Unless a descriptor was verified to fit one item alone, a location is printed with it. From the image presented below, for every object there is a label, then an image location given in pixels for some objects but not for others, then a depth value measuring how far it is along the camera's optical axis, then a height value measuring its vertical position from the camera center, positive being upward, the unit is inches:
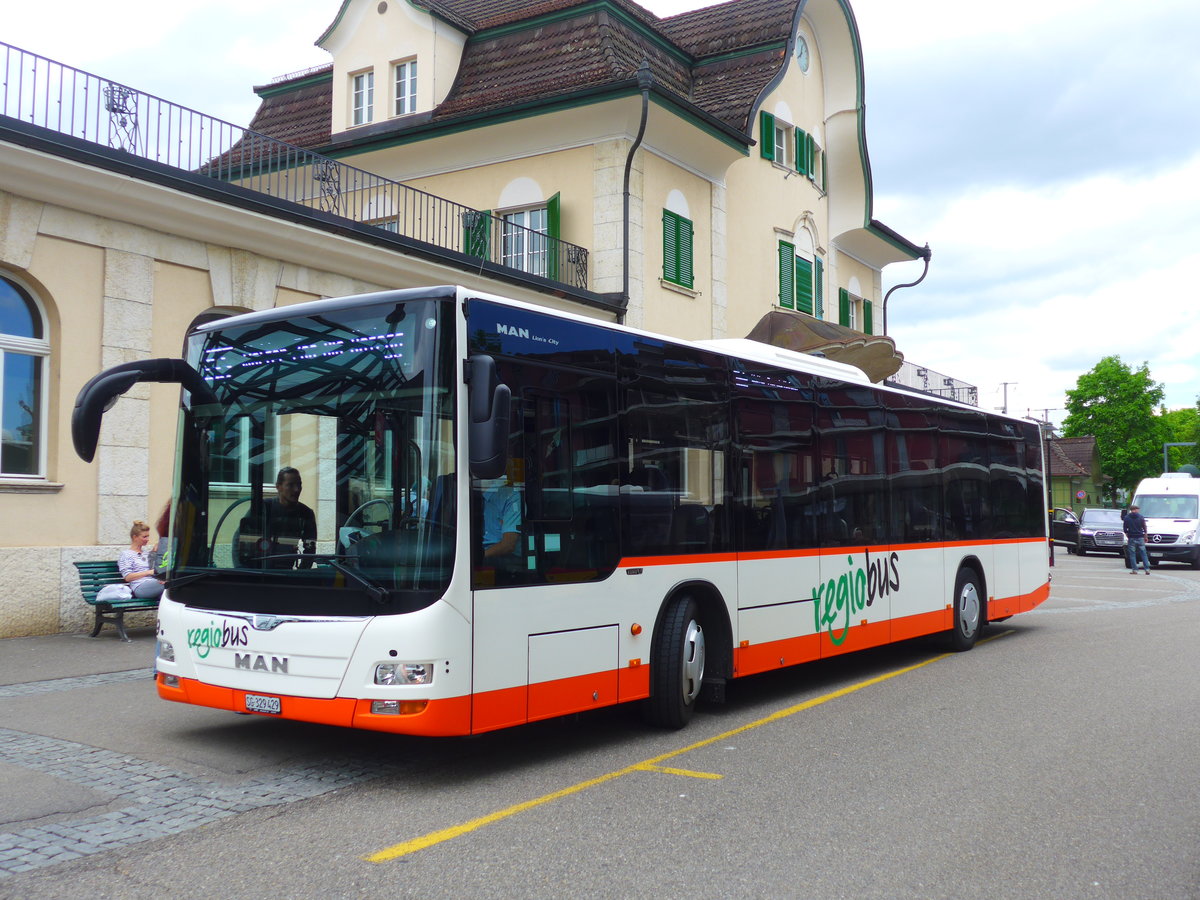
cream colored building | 490.6 +217.8
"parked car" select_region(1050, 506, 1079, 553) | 1652.3 +0.4
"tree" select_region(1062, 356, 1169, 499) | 3319.4 +320.8
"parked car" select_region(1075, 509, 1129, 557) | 1566.2 -3.7
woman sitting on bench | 470.0 -14.7
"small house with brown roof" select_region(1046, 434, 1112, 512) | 3358.8 +170.3
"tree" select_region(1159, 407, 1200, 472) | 3755.7 +346.6
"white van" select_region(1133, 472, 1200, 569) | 1312.7 +16.1
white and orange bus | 247.9 +3.4
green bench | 466.6 -25.0
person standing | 1171.3 -4.8
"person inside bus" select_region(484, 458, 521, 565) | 256.7 +2.2
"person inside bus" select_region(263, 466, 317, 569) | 259.6 +1.1
